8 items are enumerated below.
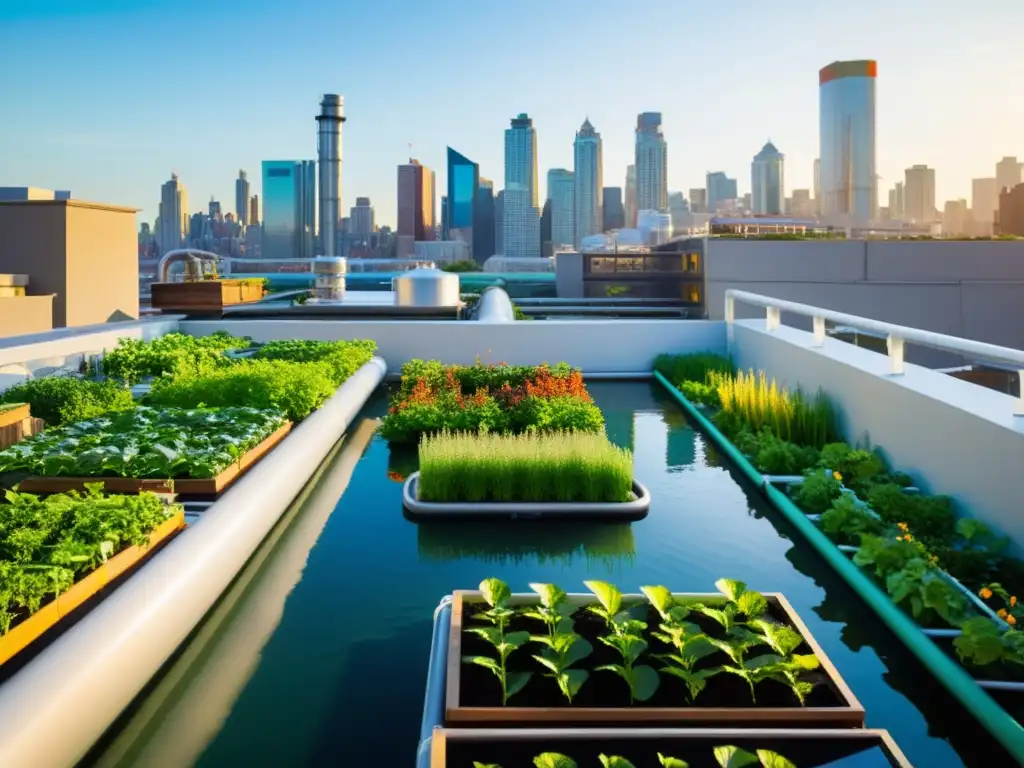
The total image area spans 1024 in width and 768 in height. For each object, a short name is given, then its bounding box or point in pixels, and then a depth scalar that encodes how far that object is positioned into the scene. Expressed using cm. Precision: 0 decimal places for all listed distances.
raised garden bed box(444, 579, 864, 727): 219
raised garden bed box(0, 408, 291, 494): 411
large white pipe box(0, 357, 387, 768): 205
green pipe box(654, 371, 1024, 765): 239
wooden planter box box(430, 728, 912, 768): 204
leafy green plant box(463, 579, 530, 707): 236
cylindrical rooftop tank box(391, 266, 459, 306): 1466
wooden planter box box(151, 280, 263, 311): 1262
